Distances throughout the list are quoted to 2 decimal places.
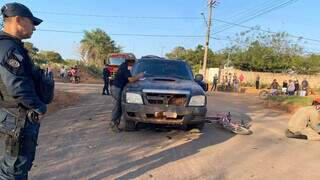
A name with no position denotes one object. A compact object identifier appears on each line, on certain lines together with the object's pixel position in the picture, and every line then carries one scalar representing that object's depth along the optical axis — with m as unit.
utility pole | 23.07
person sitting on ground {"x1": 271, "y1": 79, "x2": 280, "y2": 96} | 16.02
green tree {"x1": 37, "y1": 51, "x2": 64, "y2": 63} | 38.87
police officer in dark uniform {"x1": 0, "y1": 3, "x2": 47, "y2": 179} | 2.20
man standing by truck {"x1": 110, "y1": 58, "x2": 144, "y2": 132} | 5.57
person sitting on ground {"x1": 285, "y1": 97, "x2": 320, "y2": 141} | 5.74
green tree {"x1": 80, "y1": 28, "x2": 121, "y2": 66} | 39.27
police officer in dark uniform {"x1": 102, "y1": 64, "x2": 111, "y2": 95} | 12.16
